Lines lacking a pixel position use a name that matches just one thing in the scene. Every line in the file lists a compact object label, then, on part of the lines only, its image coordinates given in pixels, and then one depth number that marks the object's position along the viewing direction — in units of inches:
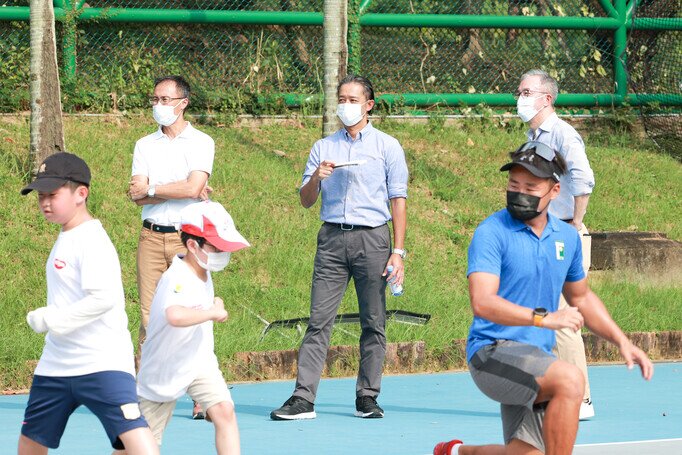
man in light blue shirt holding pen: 705.0
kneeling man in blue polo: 449.1
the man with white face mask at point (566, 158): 673.6
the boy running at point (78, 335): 440.8
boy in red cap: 470.9
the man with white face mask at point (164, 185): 685.9
